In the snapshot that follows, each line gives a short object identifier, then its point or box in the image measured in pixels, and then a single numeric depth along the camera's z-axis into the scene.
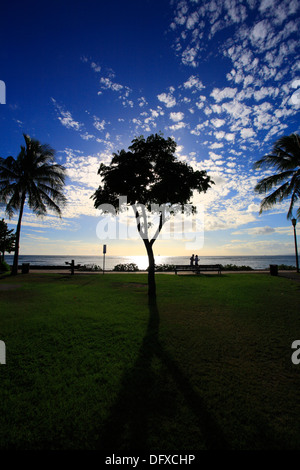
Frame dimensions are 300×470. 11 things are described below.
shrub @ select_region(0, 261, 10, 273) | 20.65
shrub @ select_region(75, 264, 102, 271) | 23.37
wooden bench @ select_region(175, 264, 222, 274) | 20.09
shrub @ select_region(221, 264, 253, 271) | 25.51
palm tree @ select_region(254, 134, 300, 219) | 13.26
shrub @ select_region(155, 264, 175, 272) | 24.53
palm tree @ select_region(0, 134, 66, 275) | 18.23
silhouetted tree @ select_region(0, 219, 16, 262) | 20.53
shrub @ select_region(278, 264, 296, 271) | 26.26
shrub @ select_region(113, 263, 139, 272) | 25.32
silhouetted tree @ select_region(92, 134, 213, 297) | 9.71
